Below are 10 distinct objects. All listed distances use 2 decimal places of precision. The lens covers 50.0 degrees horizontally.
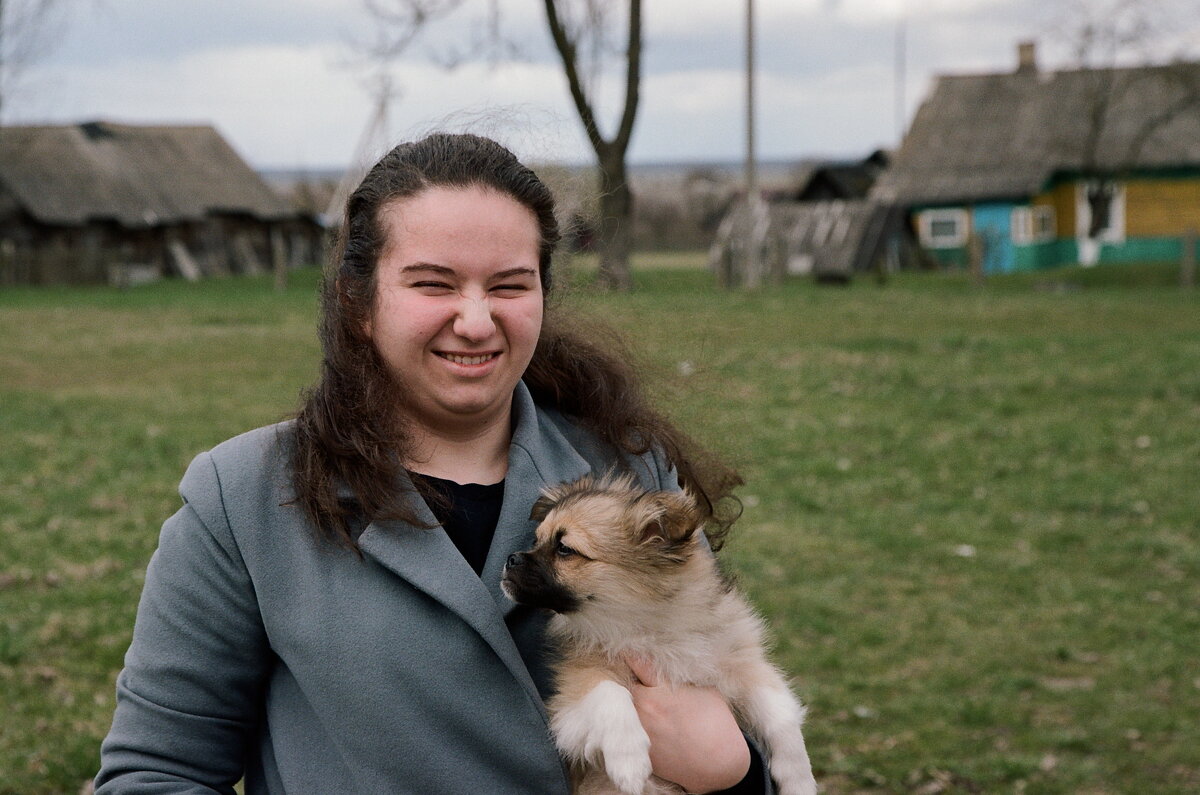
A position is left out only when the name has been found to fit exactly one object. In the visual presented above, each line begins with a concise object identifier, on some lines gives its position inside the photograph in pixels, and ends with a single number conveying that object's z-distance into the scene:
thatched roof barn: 38.30
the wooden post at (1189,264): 23.77
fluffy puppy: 2.64
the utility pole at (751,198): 26.53
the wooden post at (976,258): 25.44
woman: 2.28
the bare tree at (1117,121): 36.94
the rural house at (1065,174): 38.12
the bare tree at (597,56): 24.78
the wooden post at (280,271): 31.62
